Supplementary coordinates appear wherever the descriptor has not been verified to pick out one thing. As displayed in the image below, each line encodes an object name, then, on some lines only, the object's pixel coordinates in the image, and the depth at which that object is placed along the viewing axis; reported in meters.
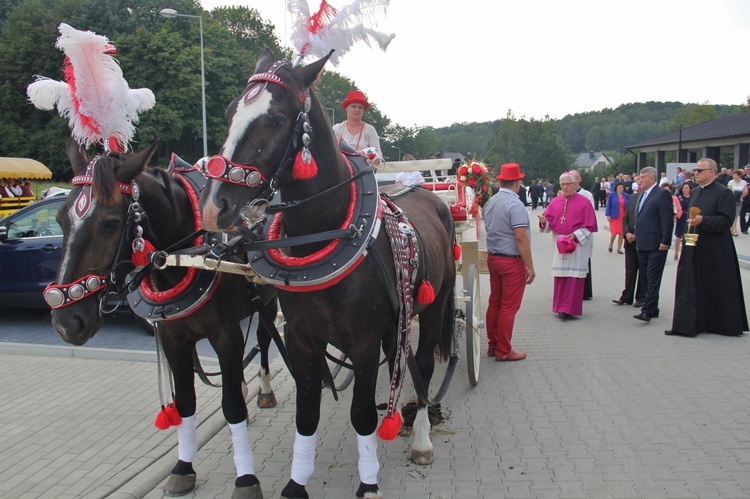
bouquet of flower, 7.42
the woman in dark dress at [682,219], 13.38
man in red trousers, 6.23
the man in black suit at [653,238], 7.75
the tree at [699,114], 66.79
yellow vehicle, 18.03
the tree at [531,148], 67.88
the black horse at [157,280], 2.80
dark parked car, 7.90
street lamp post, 19.78
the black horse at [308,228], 2.49
